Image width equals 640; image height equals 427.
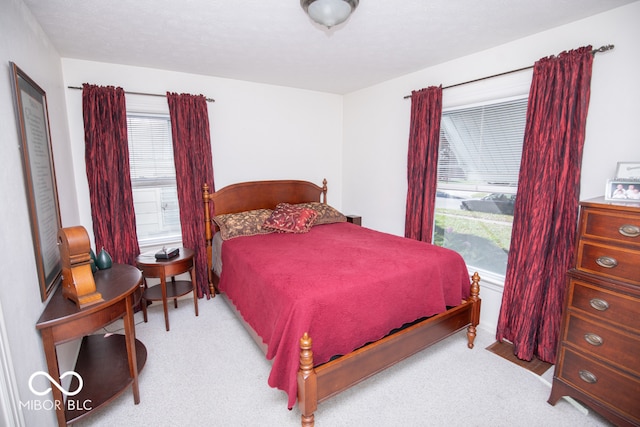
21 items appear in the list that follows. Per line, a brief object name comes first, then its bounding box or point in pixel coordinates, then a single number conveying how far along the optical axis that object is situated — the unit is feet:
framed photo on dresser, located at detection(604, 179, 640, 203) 5.78
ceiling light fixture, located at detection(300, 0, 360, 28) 5.49
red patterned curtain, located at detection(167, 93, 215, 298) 10.73
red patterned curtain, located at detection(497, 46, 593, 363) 7.06
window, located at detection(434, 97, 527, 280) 8.85
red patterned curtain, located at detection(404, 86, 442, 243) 10.24
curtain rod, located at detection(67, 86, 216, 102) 10.07
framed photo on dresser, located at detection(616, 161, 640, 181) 6.09
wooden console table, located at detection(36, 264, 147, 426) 4.89
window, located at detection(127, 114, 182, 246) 10.71
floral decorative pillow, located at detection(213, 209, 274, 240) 10.69
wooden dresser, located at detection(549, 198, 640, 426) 5.22
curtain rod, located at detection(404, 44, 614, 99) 6.61
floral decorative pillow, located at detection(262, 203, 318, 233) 11.07
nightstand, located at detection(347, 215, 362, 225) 13.70
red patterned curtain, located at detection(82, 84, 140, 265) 9.45
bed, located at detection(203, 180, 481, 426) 5.77
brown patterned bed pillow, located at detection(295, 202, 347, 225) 12.58
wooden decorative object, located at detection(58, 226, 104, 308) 5.22
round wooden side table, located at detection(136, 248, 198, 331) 9.15
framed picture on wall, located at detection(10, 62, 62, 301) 5.03
